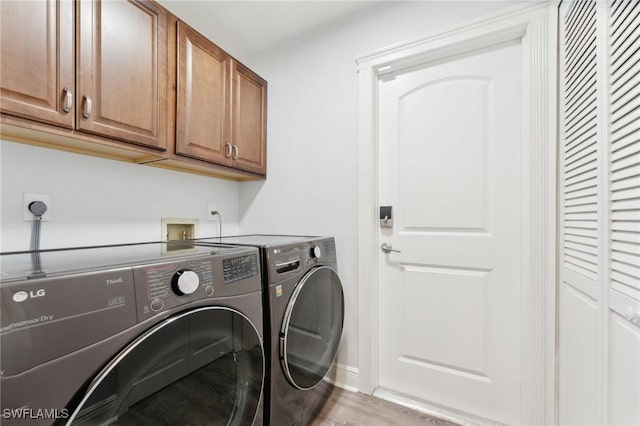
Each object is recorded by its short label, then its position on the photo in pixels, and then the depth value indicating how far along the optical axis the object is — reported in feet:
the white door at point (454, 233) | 4.50
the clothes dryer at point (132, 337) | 1.71
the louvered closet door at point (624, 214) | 2.27
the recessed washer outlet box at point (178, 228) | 5.33
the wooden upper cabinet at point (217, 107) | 4.49
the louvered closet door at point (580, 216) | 2.94
